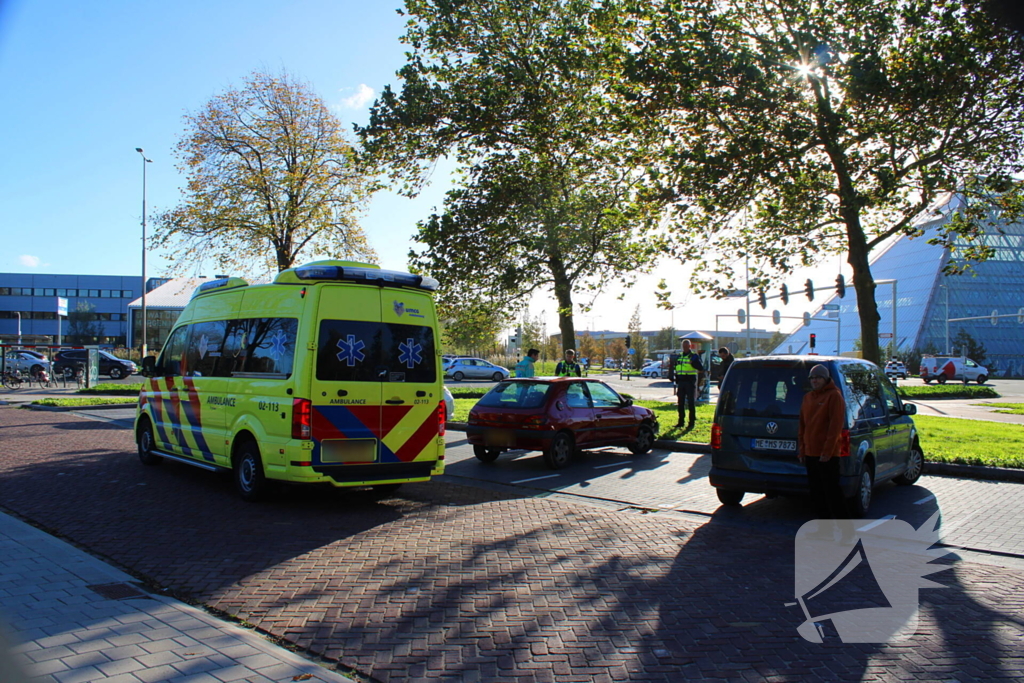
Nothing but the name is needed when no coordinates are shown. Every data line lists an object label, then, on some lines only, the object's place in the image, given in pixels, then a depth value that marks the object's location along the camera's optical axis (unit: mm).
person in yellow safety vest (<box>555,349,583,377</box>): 15328
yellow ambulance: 7730
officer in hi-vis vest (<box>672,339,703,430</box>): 15852
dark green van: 7746
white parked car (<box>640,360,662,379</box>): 52531
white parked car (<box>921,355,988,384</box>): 42688
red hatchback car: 11336
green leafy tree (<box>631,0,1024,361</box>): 13461
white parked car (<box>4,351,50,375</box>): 41344
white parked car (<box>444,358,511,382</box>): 48469
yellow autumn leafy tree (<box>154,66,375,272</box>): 27203
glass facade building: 80125
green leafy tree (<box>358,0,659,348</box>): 19156
